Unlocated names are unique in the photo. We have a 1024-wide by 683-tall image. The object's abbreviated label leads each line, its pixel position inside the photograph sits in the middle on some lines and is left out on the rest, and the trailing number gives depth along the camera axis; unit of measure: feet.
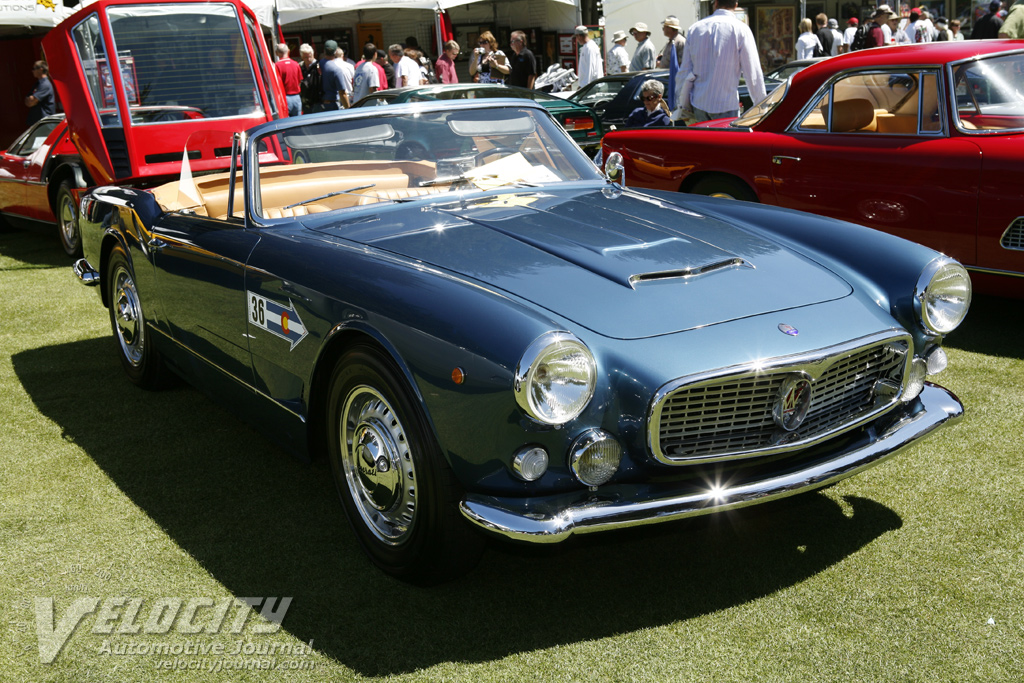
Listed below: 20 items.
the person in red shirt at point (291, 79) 42.84
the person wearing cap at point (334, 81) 43.80
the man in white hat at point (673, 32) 32.29
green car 35.40
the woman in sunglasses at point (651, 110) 27.93
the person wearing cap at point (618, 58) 53.57
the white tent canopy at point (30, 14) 41.06
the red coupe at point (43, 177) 27.71
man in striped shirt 25.23
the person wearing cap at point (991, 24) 33.50
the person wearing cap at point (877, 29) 41.88
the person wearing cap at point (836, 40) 52.31
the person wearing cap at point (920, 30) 47.06
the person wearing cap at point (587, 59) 49.14
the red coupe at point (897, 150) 15.81
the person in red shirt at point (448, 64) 46.78
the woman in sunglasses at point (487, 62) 47.16
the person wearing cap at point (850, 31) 56.82
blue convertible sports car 8.04
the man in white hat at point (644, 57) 46.16
